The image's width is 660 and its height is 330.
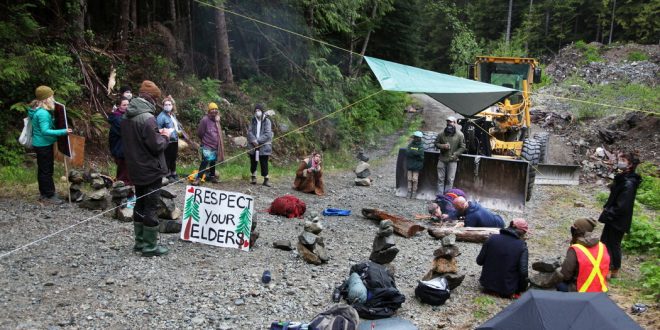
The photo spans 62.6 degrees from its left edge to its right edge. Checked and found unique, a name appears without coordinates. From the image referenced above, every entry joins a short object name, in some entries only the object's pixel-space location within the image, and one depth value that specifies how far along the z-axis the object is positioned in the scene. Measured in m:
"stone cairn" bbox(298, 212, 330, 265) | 7.30
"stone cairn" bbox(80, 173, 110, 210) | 8.24
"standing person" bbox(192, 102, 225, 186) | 10.48
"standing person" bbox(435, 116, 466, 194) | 11.38
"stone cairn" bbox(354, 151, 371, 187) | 12.99
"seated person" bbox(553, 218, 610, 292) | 6.25
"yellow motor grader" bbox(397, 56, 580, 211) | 11.08
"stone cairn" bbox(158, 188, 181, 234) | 7.74
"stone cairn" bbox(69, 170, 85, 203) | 8.65
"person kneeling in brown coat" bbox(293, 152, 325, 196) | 11.38
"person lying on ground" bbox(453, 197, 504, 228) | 8.93
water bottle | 6.47
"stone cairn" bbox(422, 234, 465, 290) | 6.75
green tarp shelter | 9.82
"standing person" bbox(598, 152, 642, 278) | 7.43
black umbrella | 3.72
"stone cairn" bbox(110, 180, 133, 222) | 8.02
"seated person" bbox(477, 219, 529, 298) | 6.59
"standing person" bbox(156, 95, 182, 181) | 9.37
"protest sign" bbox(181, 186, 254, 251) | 7.30
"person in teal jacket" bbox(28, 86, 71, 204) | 7.93
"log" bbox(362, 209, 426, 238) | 9.16
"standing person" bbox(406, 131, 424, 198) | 11.33
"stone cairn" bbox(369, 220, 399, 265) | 7.21
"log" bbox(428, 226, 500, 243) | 8.77
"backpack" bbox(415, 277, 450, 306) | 6.42
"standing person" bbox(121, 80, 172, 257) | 6.31
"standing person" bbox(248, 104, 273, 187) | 11.01
